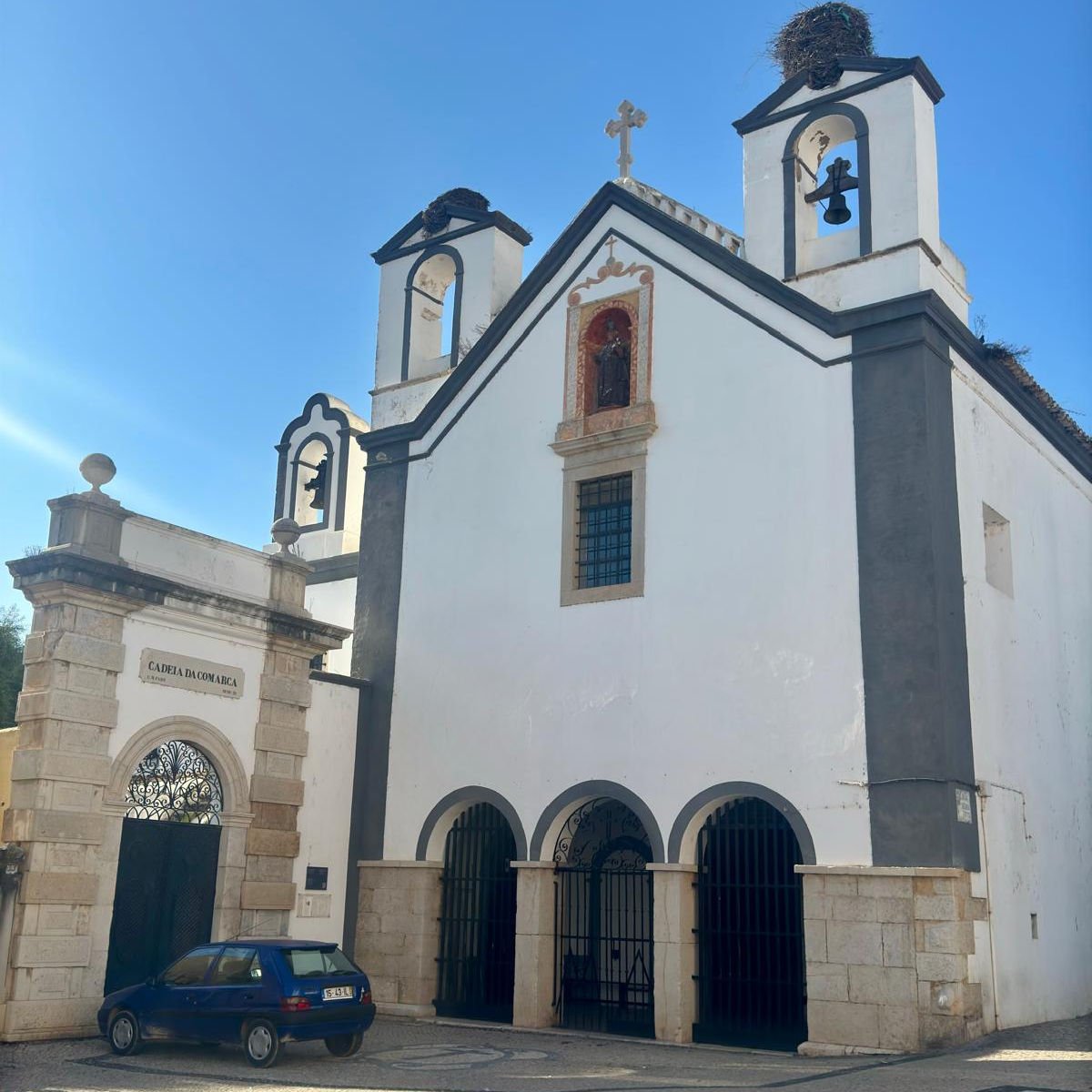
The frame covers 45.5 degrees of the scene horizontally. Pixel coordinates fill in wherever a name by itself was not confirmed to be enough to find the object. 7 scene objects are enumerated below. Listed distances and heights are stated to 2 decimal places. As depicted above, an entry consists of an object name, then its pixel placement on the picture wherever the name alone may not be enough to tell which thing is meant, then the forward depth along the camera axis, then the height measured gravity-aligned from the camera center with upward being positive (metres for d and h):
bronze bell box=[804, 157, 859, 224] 16.20 +8.62
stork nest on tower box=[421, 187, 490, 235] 19.95 +10.21
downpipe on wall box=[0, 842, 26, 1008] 13.26 -0.02
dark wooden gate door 14.40 -0.08
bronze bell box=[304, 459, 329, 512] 22.84 +6.90
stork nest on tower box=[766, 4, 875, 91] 16.16 +10.55
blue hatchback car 11.95 -1.01
